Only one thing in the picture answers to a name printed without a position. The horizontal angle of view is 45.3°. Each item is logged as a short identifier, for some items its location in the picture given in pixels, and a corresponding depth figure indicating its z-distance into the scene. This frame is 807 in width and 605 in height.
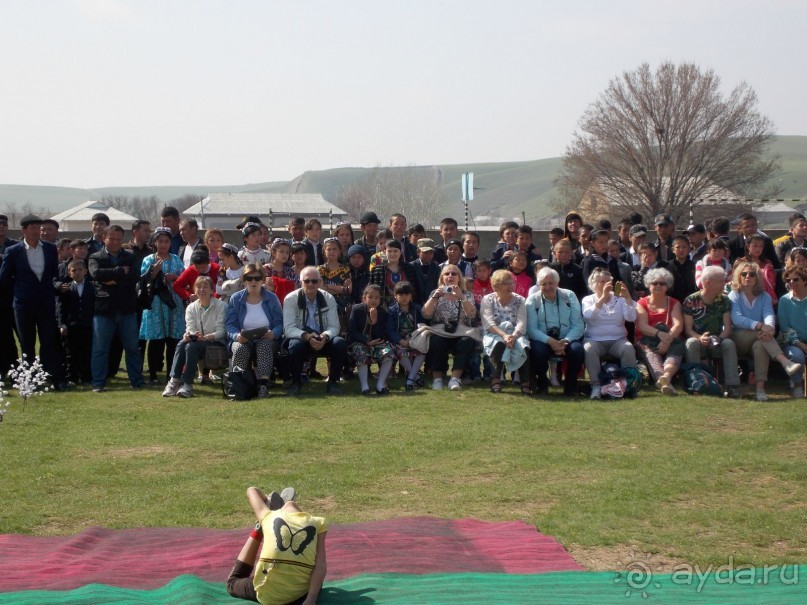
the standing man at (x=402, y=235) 12.23
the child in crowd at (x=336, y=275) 11.25
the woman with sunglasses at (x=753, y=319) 10.31
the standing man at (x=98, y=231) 12.18
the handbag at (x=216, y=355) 10.53
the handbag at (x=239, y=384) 10.20
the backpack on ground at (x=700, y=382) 10.20
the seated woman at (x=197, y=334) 10.46
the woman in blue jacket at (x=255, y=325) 10.36
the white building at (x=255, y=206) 57.38
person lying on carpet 4.57
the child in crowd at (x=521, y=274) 11.32
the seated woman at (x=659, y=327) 10.47
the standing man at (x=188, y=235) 12.02
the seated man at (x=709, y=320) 10.38
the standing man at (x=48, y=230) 11.80
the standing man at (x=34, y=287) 10.74
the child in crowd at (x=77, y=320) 11.18
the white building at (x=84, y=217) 45.66
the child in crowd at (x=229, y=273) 11.02
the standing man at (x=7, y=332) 11.16
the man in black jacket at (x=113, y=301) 10.74
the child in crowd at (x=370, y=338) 10.56
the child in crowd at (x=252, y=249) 11.44
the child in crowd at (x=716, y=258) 11.14
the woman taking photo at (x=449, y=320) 10.80
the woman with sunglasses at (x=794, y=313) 10.37
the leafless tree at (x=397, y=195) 87.06
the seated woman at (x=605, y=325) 10.36
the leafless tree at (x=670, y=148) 47.56
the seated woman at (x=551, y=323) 10.41
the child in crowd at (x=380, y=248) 11.43
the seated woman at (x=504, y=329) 10.39
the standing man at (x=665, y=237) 11.91
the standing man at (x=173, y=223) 12.17
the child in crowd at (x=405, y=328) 10.82
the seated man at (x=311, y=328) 10.45
